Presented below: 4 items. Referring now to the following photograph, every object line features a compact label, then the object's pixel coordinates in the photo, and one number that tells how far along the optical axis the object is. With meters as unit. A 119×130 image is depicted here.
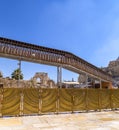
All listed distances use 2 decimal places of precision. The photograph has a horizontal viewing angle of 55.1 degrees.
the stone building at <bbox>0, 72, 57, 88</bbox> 17.23
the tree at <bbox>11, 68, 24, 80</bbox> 31.05
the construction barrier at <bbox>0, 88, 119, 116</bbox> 6.60
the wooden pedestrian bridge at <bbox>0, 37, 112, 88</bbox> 11.50
